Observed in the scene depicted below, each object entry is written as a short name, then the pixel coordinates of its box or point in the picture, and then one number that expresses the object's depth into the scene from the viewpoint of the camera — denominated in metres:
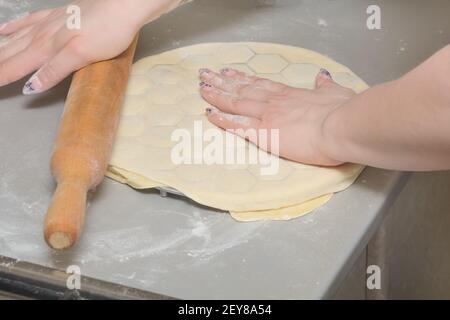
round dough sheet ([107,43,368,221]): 1.02
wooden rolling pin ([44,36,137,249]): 0.92
